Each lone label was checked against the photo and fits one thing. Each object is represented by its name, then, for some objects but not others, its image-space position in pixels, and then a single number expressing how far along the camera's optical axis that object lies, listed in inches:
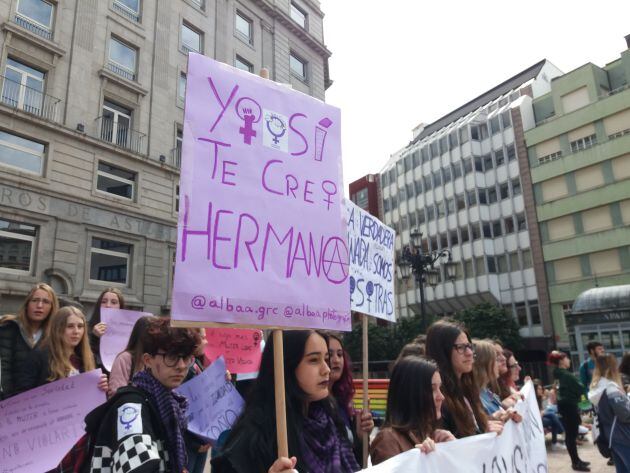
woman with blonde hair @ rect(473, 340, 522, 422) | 158.2
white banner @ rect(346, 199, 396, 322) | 166.1
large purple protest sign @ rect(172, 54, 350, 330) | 74.7
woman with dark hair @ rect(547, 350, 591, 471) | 281.1
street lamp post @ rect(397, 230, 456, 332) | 553.3
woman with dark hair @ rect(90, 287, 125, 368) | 168.1
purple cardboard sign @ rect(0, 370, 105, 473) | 119.0
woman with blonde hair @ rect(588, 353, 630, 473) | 188.5
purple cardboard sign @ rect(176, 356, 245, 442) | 128.3
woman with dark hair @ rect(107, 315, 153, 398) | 120.5
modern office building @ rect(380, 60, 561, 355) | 1382.9
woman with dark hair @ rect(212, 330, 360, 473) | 75.0
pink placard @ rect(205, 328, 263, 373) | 184.2
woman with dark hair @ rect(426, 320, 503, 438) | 123.8
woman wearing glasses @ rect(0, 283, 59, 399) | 134.2
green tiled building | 1197.7
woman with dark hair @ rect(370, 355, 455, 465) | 97.7
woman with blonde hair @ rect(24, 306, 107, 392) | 135.0
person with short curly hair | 66.1
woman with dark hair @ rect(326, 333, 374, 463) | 123.9
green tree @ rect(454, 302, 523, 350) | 1261.1
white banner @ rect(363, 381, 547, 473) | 85.4
